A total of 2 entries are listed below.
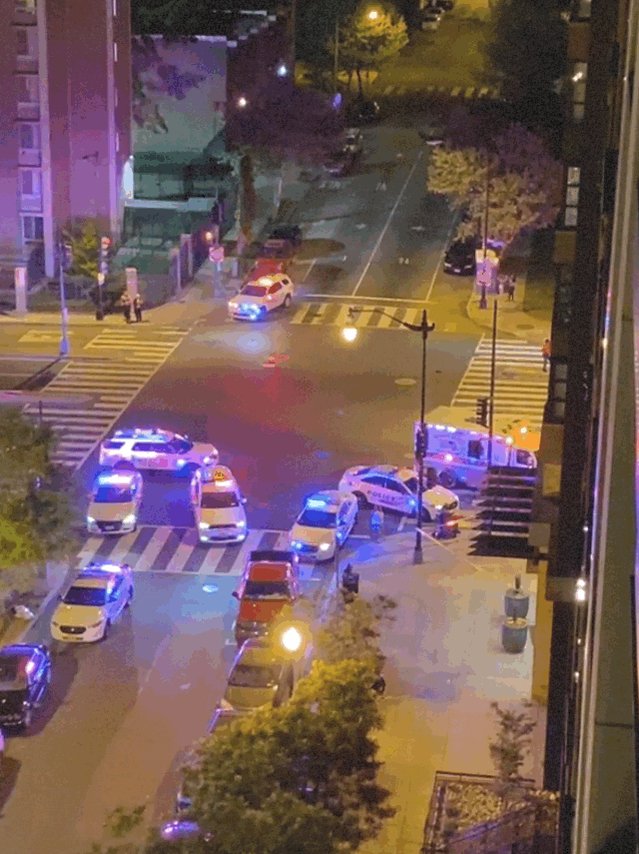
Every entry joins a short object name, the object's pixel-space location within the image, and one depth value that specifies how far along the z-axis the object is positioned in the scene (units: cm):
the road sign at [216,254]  6725
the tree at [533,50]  9188
